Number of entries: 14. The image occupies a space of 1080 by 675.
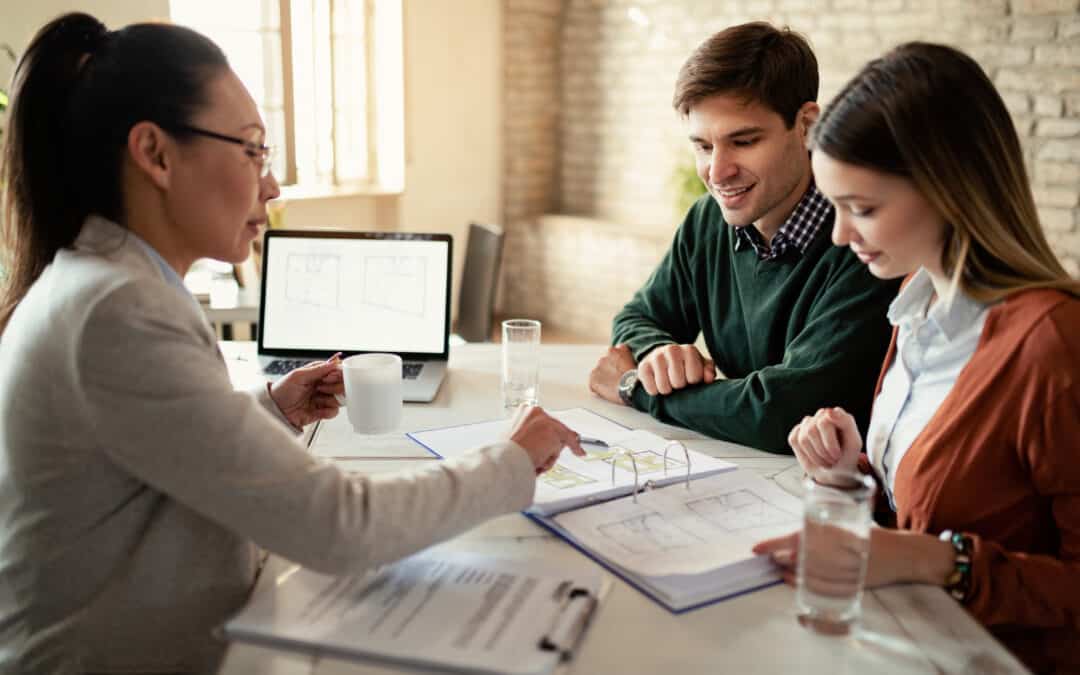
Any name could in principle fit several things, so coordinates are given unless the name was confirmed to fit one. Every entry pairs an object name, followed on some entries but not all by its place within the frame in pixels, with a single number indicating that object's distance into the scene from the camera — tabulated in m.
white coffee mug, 1.55
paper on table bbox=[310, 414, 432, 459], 1.53
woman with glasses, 0.96
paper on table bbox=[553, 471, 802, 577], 1.15
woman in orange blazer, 1.11
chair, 3.42
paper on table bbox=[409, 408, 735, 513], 1.33
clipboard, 0.93
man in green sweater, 1.62
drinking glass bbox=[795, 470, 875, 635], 1.01
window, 5.13
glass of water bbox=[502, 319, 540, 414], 1.81
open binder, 1.11
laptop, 2.08
